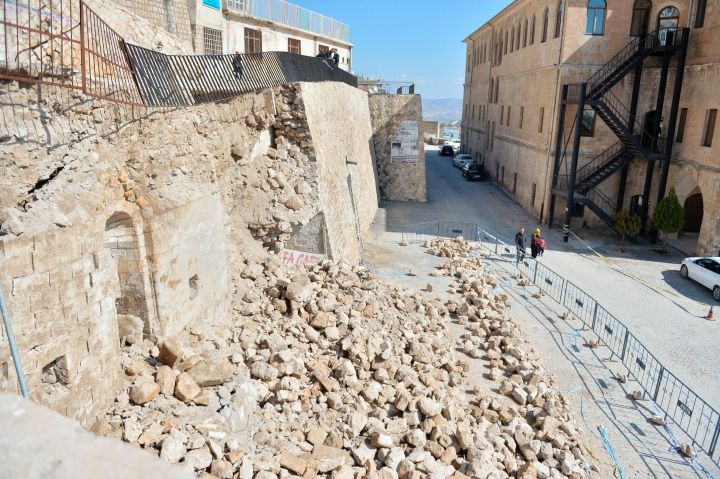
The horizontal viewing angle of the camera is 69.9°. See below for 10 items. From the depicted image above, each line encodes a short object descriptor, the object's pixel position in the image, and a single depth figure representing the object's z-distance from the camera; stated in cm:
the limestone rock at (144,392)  713
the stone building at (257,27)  1984
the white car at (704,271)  1652
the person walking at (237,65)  1286
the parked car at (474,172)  3738
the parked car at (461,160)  4051
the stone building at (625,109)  2083
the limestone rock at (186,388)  739
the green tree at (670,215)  2137
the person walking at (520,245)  1960
